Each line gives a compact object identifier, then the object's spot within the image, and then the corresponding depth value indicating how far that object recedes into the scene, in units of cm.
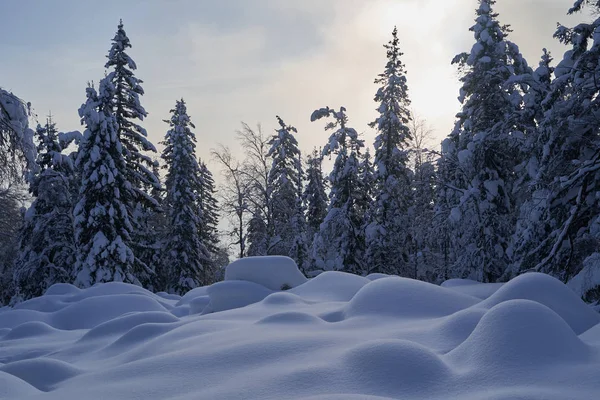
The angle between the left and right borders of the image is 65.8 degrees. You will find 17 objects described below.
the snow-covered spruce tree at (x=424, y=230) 2003
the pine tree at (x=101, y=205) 1828
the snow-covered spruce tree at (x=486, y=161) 1697
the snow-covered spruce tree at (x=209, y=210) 3264
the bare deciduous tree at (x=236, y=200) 2634
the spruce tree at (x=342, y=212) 2338
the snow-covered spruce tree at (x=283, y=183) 2623
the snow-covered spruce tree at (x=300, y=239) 2567
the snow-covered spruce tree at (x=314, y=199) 3089
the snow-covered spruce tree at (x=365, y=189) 2438
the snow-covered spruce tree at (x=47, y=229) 2067
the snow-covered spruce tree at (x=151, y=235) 2100
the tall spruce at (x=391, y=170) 2378
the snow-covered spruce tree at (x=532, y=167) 1103
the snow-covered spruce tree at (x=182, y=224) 2656
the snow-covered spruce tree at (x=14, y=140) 925
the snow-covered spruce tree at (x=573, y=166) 921
